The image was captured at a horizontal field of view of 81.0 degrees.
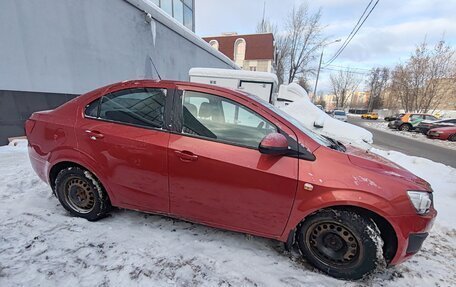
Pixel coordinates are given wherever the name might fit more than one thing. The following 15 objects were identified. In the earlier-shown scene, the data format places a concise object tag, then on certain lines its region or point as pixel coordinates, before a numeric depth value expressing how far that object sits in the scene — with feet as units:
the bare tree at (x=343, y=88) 256.95
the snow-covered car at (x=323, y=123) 21.13
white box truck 22.85
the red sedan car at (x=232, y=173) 7.68
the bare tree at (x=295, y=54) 110.63
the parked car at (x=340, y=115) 85.28
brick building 130.05
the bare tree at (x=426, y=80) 92.97
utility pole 106.26
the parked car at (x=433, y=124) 62.62
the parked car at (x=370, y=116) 172.81
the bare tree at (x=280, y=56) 121.39
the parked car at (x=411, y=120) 75.15
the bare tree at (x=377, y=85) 221.46
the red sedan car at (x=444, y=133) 56.79
